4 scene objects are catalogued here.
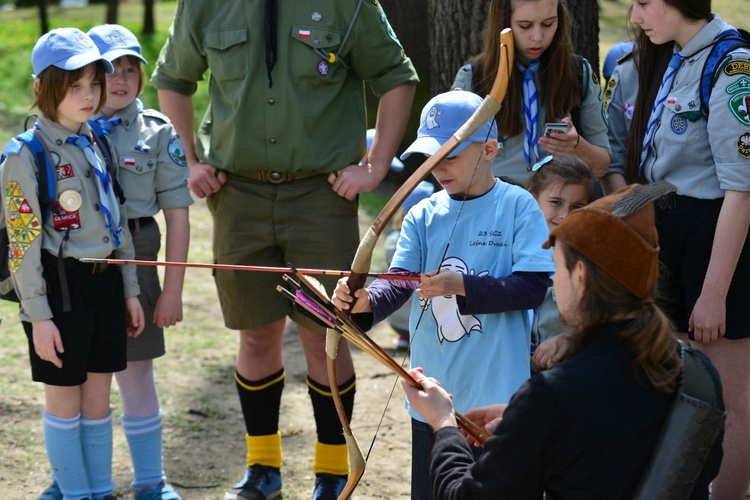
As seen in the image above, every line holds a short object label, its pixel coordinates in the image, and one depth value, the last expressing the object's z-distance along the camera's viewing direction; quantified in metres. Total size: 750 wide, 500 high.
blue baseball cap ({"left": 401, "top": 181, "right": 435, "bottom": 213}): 5.53
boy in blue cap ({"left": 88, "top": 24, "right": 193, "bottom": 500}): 3.69
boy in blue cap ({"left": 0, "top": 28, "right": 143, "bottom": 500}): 3.32
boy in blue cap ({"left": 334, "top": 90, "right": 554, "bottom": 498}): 2.74
